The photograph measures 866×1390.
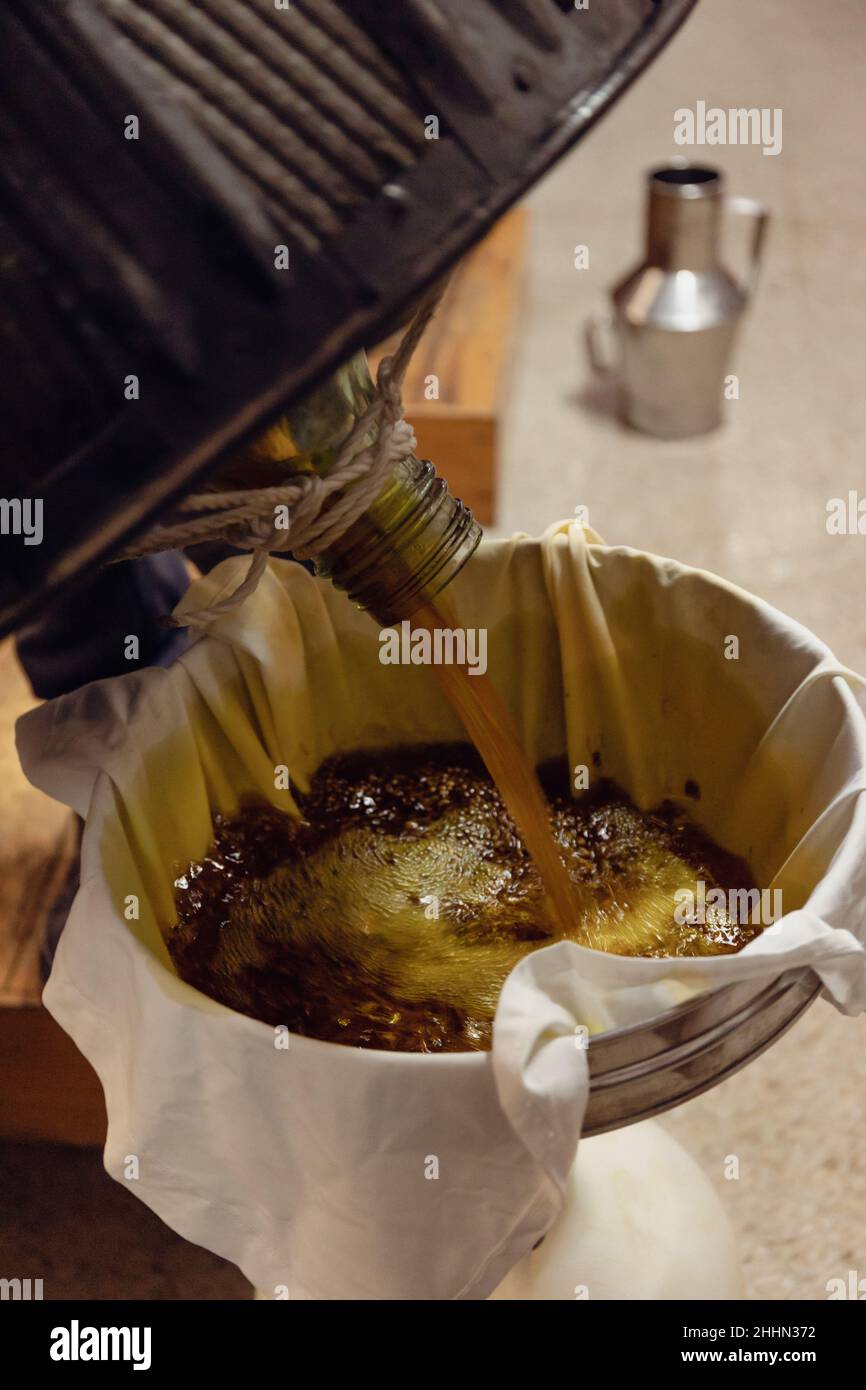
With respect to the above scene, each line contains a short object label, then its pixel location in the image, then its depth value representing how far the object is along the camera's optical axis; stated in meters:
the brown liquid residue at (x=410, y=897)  0.78
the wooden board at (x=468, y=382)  1.75
